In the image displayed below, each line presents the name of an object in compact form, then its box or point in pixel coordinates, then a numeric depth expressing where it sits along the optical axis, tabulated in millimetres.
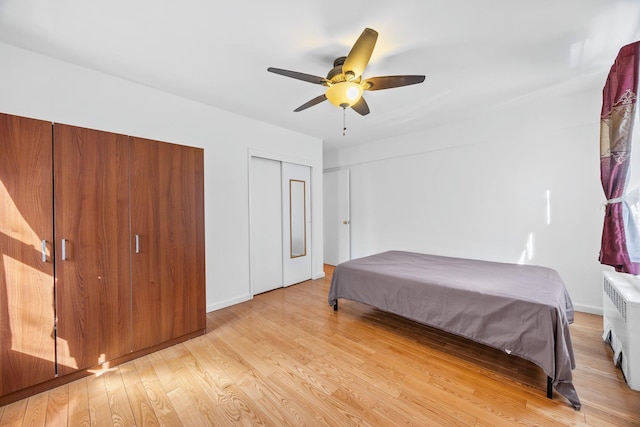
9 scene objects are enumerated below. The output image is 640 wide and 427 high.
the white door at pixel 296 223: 4051
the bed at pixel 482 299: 1649
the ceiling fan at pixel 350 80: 1696
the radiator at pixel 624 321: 1660
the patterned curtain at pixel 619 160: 1854
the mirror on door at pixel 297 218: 4156
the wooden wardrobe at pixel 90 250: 1634
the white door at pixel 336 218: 5242
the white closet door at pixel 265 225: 3627
